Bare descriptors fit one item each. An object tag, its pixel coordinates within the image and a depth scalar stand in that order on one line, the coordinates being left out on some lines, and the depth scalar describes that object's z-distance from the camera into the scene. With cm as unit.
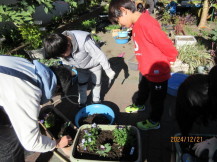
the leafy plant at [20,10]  372
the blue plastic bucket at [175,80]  325
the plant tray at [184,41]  448
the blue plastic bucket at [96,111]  265
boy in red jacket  188
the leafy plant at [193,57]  380
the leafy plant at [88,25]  639
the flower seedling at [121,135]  196
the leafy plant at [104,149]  191
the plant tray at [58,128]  222
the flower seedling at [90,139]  197
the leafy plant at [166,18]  689
